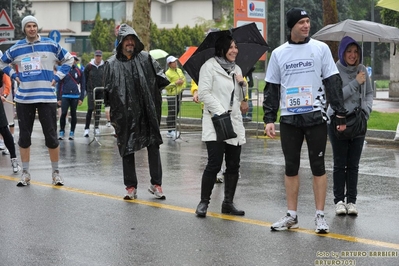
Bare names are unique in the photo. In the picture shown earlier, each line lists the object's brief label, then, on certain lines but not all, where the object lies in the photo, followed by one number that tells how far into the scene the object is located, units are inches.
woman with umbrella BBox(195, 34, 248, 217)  357.1
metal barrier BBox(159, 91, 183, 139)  749.3
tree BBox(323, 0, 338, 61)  908.8
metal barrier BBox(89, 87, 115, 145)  726.9
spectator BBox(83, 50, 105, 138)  819.4
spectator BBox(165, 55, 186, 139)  751.7
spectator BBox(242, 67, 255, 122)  808.9
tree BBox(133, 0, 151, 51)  1035.9
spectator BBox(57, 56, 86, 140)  756.6
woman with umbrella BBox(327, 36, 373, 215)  352.5
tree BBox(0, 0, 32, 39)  2215.8
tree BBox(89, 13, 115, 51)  2751.0
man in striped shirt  446.3
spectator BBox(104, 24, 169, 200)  401.4
